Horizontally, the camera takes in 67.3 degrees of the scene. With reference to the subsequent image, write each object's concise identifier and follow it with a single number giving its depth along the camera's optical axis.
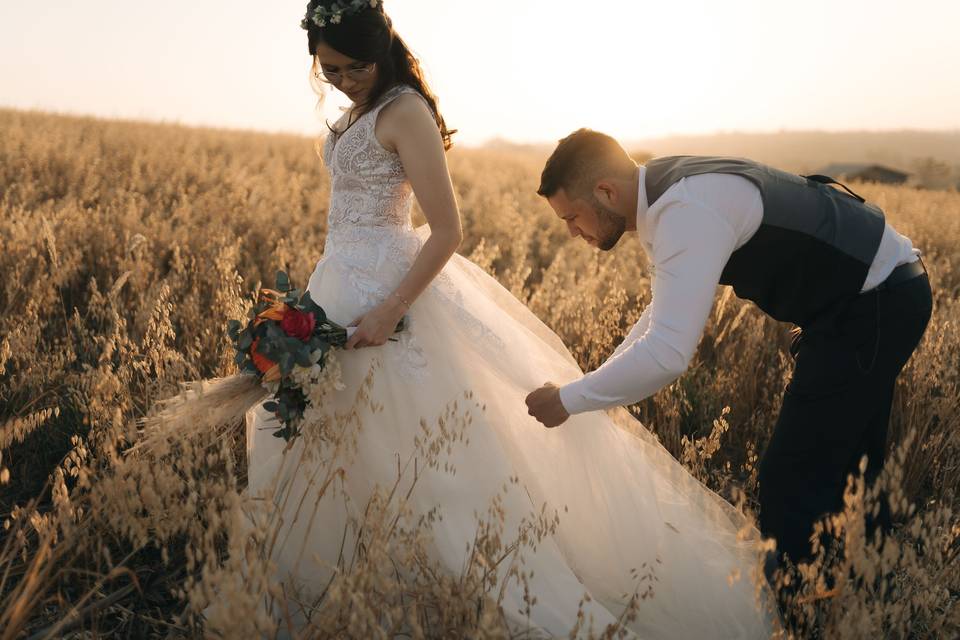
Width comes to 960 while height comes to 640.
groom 1.98
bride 2.29
